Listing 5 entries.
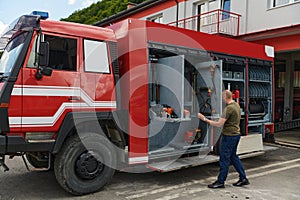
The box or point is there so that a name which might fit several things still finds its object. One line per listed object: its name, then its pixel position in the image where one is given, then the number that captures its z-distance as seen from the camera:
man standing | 5.28
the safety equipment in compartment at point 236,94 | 6.81
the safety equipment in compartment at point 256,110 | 7.45
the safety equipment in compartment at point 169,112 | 5.79
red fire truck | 4.33
